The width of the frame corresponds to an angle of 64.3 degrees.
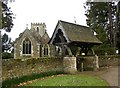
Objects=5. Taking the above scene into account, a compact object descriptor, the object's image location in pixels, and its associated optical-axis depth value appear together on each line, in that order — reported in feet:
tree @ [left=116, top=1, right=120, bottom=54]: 48.73
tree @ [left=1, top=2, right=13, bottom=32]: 38.95
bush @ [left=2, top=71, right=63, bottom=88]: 17.88
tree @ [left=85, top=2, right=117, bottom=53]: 48.52
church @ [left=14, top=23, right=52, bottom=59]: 59.86
